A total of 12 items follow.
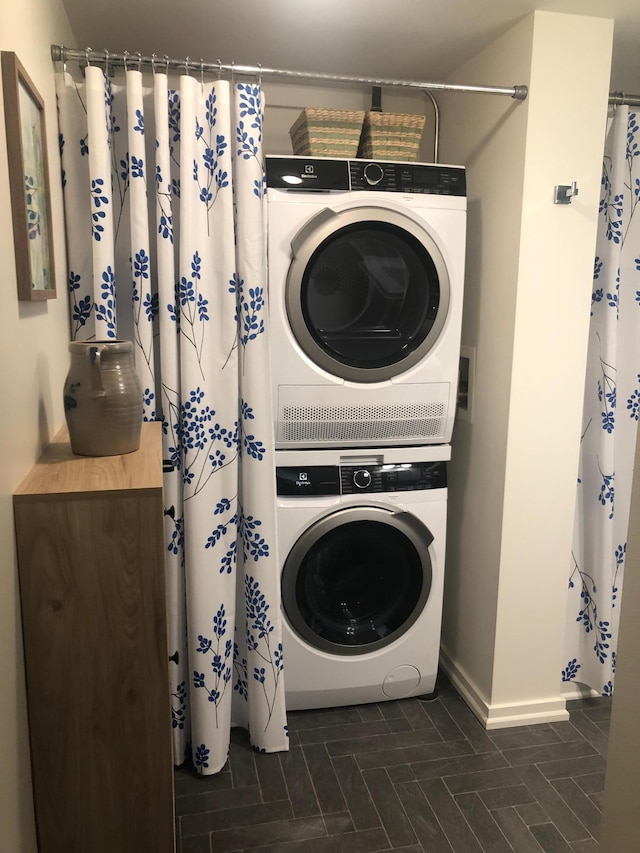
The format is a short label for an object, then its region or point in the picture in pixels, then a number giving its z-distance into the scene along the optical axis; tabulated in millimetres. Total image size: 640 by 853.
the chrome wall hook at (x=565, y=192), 2043
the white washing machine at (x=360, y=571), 2244
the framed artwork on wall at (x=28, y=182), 1184
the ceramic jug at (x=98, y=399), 1369
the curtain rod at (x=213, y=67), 1775
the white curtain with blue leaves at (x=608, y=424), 2271
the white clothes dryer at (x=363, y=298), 2072
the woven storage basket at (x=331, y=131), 2102
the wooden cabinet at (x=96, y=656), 1191
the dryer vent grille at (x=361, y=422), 2195
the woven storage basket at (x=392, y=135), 2158
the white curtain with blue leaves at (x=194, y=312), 1858
